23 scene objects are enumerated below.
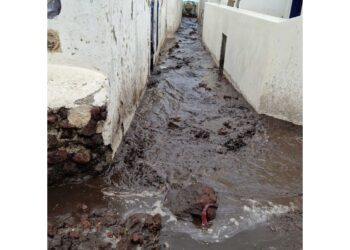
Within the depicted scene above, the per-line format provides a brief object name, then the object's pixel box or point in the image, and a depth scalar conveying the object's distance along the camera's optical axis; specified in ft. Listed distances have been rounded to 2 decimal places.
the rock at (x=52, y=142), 9.09
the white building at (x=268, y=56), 14.89
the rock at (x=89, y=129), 9.34
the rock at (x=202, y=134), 14.29
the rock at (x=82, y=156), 9.59
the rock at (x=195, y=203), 8.91
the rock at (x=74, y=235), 7.81
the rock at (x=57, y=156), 9.27
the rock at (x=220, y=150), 12.99
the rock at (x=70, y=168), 9.56
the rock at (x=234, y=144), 13.43
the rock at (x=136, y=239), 7.80
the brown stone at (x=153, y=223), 8.32
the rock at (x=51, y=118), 8.83
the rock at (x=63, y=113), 8.89
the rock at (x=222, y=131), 14.76
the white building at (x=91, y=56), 8.89
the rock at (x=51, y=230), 7.79
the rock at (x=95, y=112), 9.15
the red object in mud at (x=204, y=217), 8.77
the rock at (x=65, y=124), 9.05
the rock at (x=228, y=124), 15.62
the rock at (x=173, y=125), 15.12
